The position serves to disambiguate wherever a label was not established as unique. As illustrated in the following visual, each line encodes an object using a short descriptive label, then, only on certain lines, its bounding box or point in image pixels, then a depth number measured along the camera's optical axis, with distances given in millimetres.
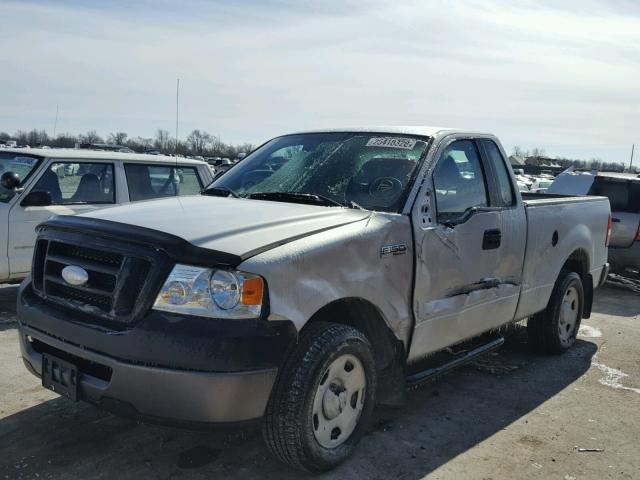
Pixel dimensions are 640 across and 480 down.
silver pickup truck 2814
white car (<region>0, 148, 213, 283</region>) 6523
